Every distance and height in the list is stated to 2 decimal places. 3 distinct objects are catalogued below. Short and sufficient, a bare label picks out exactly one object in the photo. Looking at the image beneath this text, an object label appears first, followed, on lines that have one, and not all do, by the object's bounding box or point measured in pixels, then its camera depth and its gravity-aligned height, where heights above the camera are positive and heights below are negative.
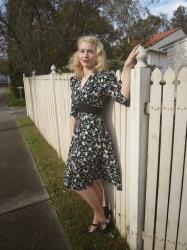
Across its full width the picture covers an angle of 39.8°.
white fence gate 1.97 -0.78
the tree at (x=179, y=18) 60.49 +11.99
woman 2.47 -0.54
